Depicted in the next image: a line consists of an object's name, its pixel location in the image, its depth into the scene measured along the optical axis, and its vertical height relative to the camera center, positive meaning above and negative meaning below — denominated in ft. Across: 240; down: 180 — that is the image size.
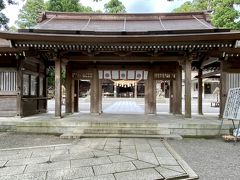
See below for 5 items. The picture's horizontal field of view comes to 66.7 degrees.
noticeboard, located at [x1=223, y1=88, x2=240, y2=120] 20.09 -1.47
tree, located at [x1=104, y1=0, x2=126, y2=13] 84.77 +40.92
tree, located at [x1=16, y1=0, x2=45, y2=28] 74.02 +33.23
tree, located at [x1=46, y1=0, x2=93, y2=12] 54.85 +26.74
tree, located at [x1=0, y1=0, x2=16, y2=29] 51.34 +20.65
